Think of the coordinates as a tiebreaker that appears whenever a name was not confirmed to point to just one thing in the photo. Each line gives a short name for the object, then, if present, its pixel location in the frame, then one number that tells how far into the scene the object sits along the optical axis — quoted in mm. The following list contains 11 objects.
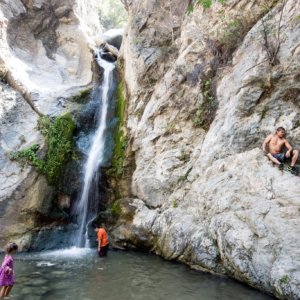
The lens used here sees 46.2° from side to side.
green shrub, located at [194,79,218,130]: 12227
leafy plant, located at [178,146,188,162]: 12219
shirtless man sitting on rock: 8797
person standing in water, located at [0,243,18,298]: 7422
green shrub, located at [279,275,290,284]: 7113
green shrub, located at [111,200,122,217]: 13336
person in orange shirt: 11531
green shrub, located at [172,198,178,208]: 11406
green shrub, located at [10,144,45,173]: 13703
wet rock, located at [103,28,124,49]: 26062
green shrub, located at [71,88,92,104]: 17312
